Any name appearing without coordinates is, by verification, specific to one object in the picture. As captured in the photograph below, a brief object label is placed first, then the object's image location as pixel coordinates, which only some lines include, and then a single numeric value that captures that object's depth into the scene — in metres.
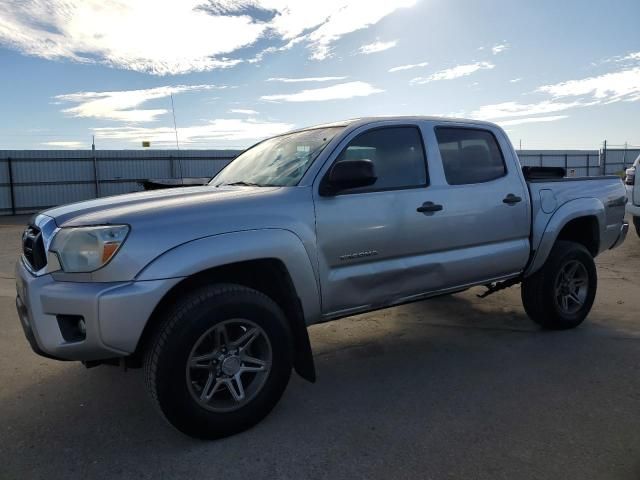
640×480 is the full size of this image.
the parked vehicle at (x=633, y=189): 9.25
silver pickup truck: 2.88
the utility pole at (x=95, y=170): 23.09
